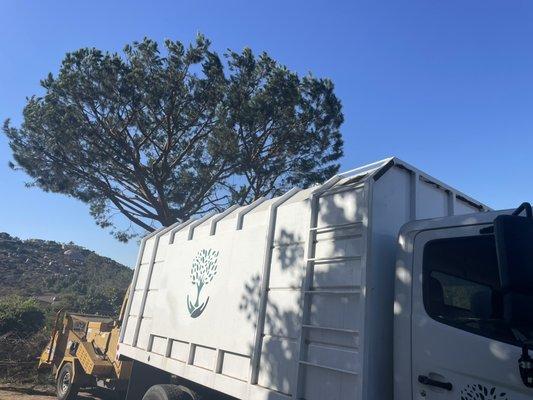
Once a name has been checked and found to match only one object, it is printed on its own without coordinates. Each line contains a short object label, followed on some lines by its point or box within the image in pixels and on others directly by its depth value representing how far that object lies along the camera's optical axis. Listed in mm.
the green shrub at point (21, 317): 14797
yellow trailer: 7235
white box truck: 2727
